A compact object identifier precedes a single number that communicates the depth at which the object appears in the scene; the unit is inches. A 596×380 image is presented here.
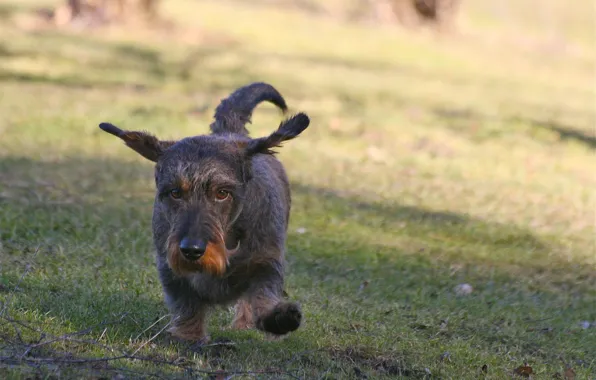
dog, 450.9
